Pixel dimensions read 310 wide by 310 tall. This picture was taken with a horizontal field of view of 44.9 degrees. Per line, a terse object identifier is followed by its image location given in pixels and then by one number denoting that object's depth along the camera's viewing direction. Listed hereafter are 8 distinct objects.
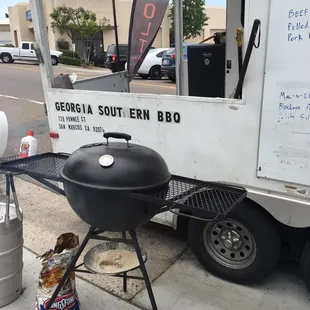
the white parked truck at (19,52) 29.30
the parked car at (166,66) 9.78
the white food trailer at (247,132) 2.26
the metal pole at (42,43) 3.38
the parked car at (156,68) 10.46
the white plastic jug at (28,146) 4.30
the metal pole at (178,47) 3.08
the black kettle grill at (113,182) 1.96
